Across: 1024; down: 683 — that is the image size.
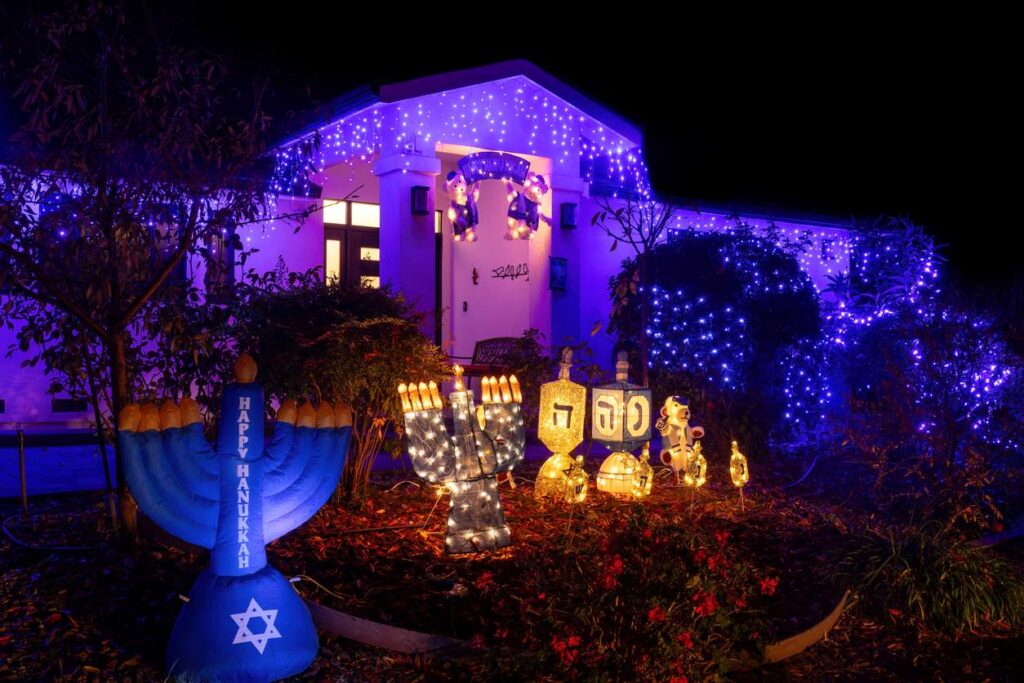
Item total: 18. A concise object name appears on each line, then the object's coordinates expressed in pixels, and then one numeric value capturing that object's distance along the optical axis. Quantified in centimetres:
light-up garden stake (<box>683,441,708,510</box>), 758
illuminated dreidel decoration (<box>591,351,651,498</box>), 762
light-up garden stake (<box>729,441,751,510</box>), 766
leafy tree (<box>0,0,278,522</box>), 567
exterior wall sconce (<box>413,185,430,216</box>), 1157
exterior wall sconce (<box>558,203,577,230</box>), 1282
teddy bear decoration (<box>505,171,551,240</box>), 1176
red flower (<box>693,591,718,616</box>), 432
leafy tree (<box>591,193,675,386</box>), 946
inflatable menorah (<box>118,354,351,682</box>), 410
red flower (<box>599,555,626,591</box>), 430
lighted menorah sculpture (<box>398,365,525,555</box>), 604
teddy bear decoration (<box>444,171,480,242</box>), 1168
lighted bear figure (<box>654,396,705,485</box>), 788
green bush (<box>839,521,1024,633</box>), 561
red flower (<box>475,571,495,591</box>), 493
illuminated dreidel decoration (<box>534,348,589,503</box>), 748
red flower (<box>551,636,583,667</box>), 398
